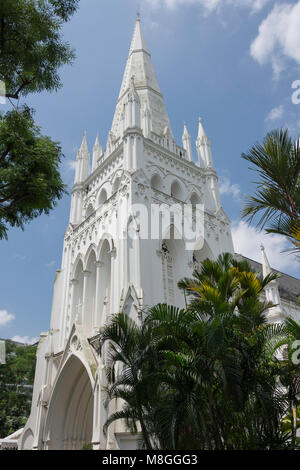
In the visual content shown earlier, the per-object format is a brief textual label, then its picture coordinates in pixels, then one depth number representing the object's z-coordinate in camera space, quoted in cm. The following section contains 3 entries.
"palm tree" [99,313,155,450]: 880
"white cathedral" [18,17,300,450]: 1697
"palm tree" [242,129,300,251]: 657
